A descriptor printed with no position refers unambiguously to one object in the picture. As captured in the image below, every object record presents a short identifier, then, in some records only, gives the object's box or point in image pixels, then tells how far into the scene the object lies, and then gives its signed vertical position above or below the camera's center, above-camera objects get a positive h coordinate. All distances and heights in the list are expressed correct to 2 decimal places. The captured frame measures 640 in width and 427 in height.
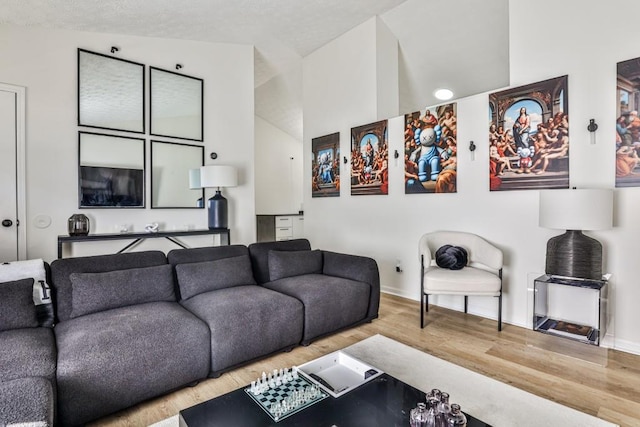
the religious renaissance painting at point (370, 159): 4.27 +0.70
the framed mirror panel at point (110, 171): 3.87 +0.50
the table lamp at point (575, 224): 2.39 -0.10
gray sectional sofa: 1.63 -0.69
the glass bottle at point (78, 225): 3.57 -0.14
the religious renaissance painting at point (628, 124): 2.48 +0.65
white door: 3.44 +0.42
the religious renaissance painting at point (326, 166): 4.95 +0.71
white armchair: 2.91 -0.57
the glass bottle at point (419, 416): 1.10 -0.69
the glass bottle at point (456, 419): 1.08 -0.69
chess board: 1.30 -0.78
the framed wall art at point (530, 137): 2.84 +0.68
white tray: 1.52 -0.80
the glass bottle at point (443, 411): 1.09 -0.67
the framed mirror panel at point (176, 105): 4.37 +1.46
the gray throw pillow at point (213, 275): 2.59 -0.52
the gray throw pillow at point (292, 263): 3.14 -0.51
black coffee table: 1.23 -0.78
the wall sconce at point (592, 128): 2.65 +0.66
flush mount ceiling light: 5.03 +1.80
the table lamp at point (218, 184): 4.34 +0.37
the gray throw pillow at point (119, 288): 2.17 -0.53
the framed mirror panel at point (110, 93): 3.88 +1.46
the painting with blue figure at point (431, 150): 3.59 +0.69
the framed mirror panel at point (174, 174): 4.35 +0.51
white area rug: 1.72 -1.08
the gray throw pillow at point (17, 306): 1.89 -0.54
